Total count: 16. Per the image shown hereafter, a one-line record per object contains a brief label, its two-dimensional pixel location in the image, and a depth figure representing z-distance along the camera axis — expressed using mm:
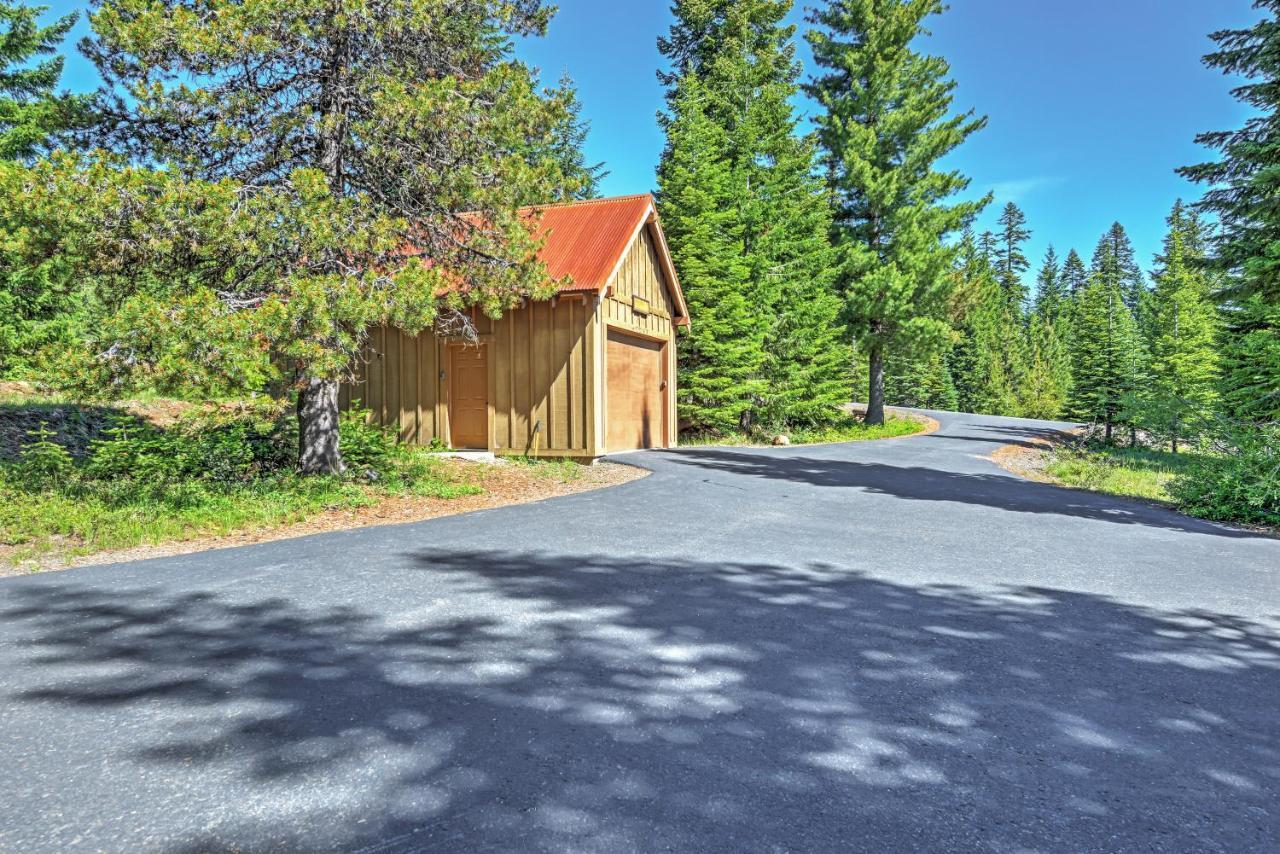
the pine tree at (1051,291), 61125
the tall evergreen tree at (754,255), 18859
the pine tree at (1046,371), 44375
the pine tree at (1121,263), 67688
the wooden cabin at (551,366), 13125
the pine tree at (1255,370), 9484
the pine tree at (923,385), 43062
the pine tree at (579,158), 27002
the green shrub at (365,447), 9898
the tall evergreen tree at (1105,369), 21047
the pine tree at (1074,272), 69562
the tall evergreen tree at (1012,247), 65312
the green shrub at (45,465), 8039
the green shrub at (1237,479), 8023
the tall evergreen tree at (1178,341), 12500
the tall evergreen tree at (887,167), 23266
